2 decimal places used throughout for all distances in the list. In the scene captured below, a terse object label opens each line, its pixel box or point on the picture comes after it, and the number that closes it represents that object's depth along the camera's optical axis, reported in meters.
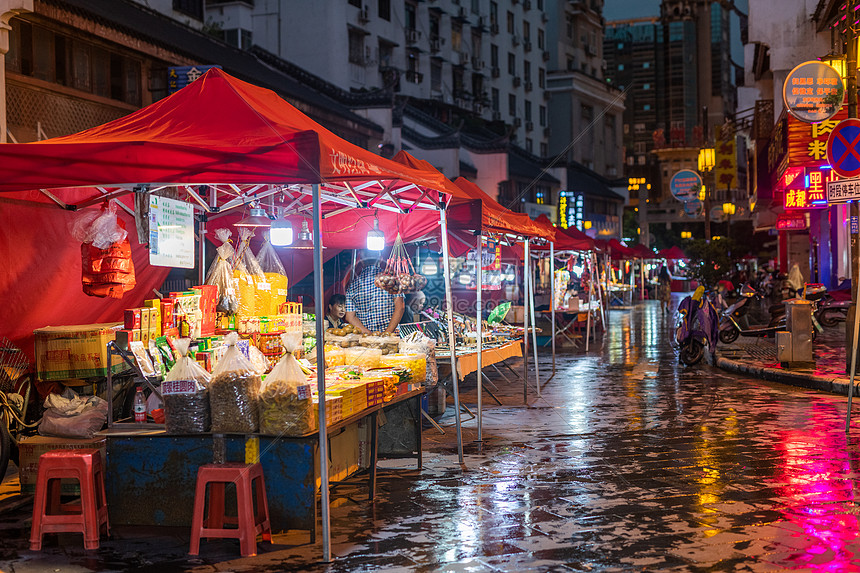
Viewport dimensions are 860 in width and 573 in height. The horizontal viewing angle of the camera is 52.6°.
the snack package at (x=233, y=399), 5.94
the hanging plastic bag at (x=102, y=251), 7.30
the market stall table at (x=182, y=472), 5.97
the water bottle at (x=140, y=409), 6.57
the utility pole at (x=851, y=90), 12.61
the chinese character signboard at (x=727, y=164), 39.47
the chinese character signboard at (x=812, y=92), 15.86
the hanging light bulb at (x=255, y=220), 8.10
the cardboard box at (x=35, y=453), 7.02
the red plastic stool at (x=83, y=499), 5.86
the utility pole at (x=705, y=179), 37.09
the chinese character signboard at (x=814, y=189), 21.98
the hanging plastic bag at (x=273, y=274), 8.23
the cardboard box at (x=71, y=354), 7.69
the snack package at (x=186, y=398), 5.95
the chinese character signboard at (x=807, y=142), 20.04
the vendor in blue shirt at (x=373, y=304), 11.73
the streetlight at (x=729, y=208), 43.99
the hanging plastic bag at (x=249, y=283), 7.88
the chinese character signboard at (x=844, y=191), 10.08
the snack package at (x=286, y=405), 5.88
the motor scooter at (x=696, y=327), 17.20
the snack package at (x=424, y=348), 9.02
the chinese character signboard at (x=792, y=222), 31.59
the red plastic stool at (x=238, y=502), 5.65
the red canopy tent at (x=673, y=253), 44.72
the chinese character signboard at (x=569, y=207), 51.34
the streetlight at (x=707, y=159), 37.16
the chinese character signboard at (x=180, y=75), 17.44
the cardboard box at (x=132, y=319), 6.80
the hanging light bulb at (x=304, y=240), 9.52
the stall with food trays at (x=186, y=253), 5.77
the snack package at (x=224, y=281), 7.69
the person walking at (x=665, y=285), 39.31
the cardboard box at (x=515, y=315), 20.48
